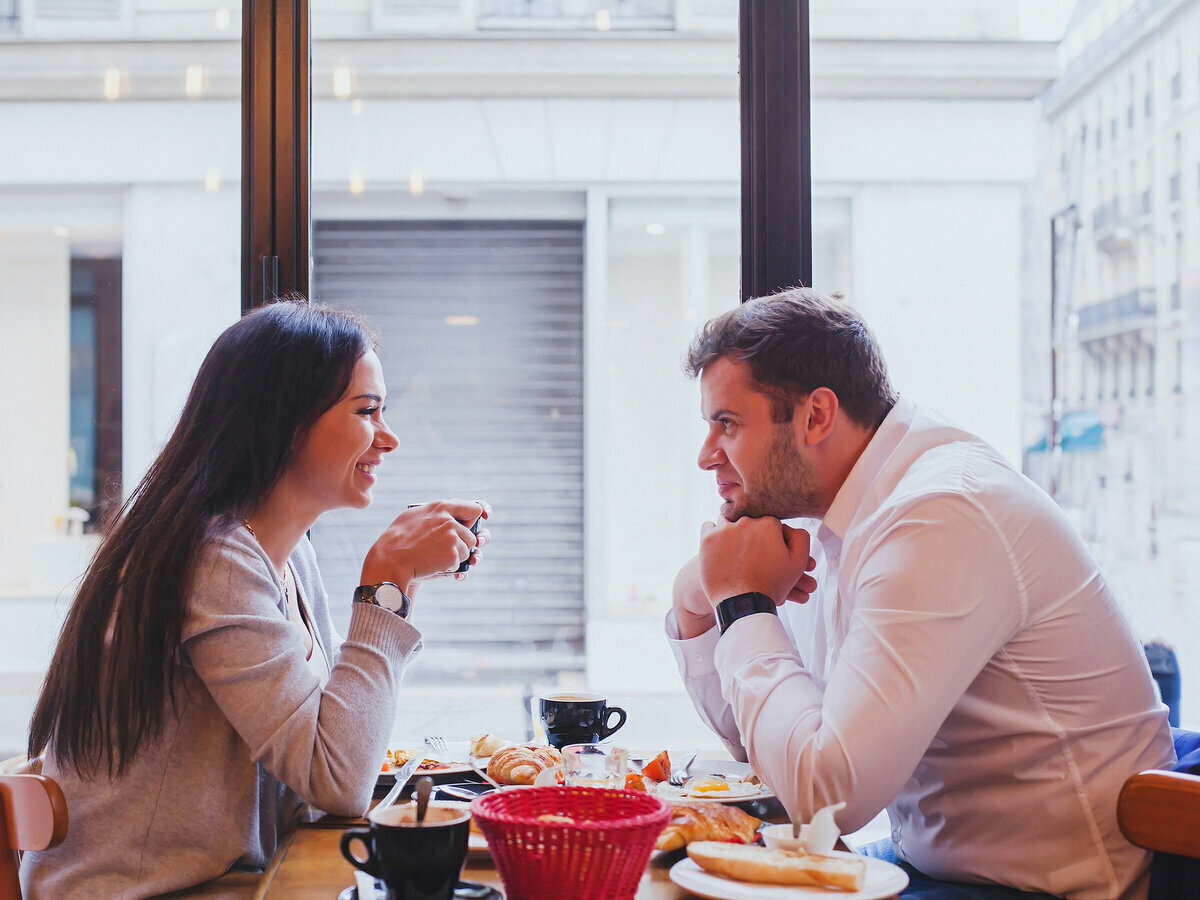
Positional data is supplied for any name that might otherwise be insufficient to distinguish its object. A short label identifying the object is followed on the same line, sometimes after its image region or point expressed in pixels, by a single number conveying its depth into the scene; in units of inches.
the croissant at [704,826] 46.4
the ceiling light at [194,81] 95.0
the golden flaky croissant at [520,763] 56.9
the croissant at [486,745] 64.6
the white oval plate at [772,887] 38.4
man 46.9
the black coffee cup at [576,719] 62.5
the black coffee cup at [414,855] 36.7
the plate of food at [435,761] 59.7
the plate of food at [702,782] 54.6
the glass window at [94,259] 94.9
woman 51.6
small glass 53.9
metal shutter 104.3
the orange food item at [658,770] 58.6
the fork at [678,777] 57.5
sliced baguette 39.0
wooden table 42.5
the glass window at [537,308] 100.3
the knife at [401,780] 49.6
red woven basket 36.3
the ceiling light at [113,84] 103.1
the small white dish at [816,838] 40.9
